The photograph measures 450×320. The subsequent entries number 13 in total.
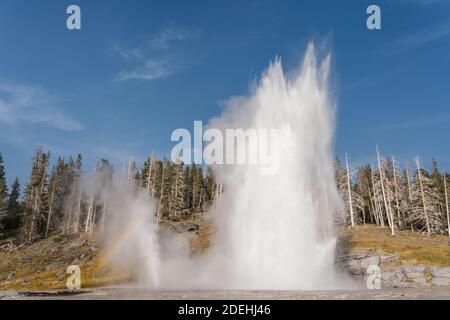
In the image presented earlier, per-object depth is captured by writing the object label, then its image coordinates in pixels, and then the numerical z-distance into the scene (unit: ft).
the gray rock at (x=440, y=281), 110.71
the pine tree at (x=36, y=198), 254.06
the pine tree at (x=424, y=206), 224.74
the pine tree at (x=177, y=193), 271.94
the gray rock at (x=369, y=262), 133.84
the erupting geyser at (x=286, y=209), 98.37
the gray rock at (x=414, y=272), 119.02
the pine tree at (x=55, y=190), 281.33
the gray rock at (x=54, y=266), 173.15
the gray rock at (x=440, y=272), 115.42
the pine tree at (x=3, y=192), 245.04
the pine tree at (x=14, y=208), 298.76
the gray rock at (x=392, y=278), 116.16
